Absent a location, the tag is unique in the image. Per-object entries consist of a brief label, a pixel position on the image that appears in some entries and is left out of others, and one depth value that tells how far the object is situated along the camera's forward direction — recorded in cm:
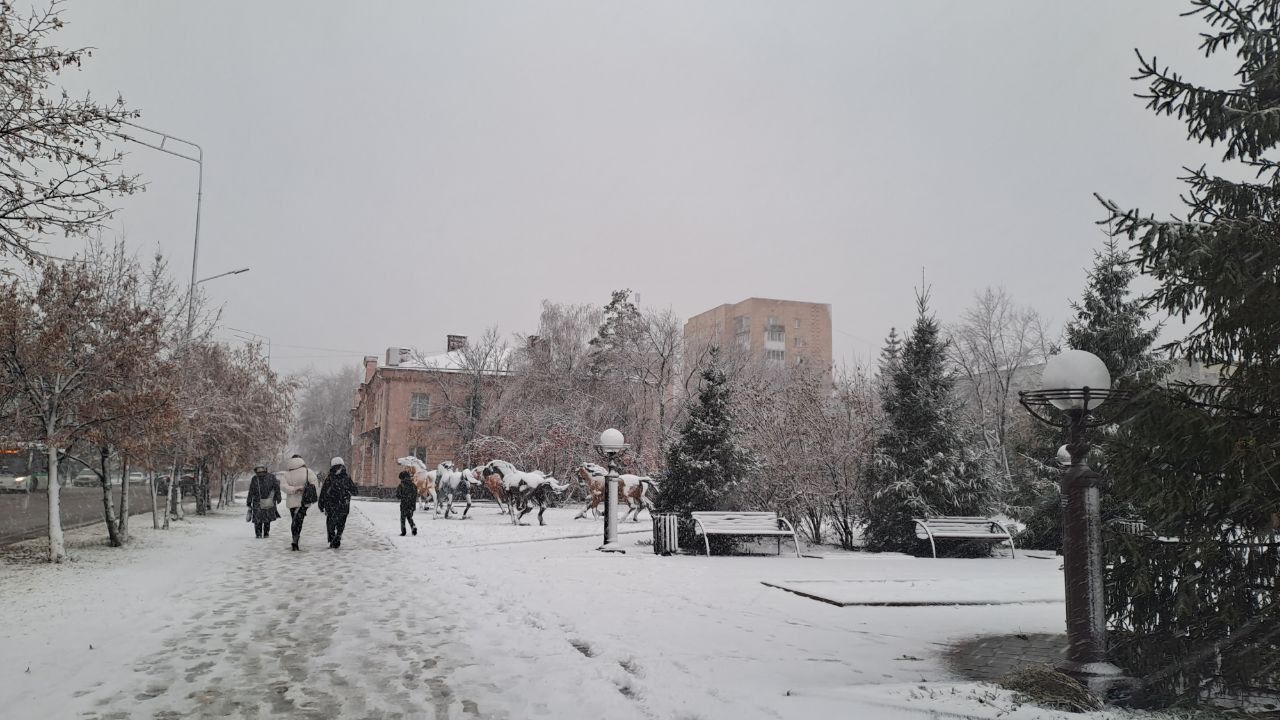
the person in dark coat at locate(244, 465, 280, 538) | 2023
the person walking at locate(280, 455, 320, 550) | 1719
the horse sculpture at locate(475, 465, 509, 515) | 2864
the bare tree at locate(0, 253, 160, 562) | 1311
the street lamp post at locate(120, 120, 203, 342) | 2255
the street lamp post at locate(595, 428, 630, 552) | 1744
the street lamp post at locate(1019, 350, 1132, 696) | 580
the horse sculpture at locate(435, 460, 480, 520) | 2959
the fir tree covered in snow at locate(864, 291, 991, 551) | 1862
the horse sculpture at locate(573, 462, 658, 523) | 2544
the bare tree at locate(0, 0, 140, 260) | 837
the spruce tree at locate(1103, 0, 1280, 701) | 511
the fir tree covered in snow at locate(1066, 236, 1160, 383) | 1867
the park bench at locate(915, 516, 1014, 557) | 1714
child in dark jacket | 2094
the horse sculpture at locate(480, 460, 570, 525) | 2598
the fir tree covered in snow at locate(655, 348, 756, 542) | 1773
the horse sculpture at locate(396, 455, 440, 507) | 3088
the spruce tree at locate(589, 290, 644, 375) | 4284
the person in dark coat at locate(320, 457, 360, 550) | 1689
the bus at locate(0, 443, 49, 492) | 4331
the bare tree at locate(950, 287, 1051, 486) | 4331
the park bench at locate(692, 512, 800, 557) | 1636
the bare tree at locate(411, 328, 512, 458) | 5103
